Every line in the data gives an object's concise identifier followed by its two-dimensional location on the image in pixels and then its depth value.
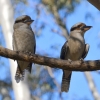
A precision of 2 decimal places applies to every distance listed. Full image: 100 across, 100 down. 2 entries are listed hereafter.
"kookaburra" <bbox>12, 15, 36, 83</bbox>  7.02
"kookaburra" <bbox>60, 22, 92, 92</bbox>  6.95
